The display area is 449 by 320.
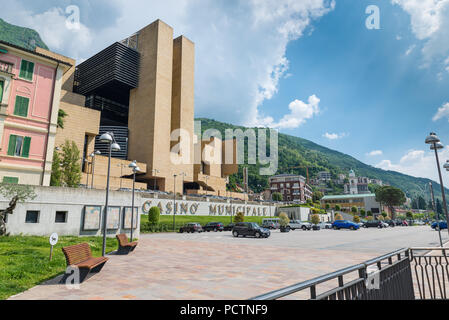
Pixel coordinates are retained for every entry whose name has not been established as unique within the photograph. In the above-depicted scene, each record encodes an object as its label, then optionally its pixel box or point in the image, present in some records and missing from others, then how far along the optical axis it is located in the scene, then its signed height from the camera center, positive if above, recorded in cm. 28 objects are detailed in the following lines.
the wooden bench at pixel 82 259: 797 -140
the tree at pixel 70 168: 3572 +598
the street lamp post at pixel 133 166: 2062 +350
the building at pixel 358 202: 12944 +536
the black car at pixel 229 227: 4412 -197
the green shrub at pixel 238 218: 5106 -68
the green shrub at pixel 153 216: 3950 -20
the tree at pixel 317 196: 14012 +875
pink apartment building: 2352 +878
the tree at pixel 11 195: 1750 +128
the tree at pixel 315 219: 5582 -101
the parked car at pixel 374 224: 5499 -204
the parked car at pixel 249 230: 2858 -169
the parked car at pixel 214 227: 4269 -190
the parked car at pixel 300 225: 5028 -197
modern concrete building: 6444 +2883
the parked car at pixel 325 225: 5566 -222
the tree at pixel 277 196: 13538 +853
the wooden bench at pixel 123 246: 1430 -157
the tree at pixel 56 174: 3222 +474
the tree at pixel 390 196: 10938 +681
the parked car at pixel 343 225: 4925 -199
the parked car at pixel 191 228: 3952 -189
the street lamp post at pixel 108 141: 1351 +372
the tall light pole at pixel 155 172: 6381 +953
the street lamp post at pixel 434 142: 1375 +346
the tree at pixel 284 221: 4281 -110
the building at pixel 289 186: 14400 +1414
